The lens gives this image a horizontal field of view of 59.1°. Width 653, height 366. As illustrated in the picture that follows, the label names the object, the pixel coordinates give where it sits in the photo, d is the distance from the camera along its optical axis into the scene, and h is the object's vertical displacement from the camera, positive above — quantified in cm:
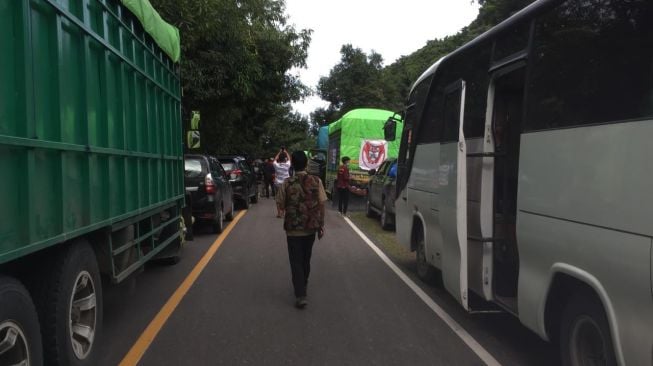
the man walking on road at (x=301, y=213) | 660 -69
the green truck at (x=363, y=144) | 1845 +30
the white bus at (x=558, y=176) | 310 -15
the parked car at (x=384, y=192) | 1277 -91
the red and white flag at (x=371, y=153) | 1855 +1
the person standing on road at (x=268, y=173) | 2222 -81
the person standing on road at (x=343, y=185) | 1557 -88
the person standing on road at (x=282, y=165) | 1905 -40
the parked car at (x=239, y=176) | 1691 -70
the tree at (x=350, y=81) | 6084 +798
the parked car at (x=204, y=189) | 1155 -73
